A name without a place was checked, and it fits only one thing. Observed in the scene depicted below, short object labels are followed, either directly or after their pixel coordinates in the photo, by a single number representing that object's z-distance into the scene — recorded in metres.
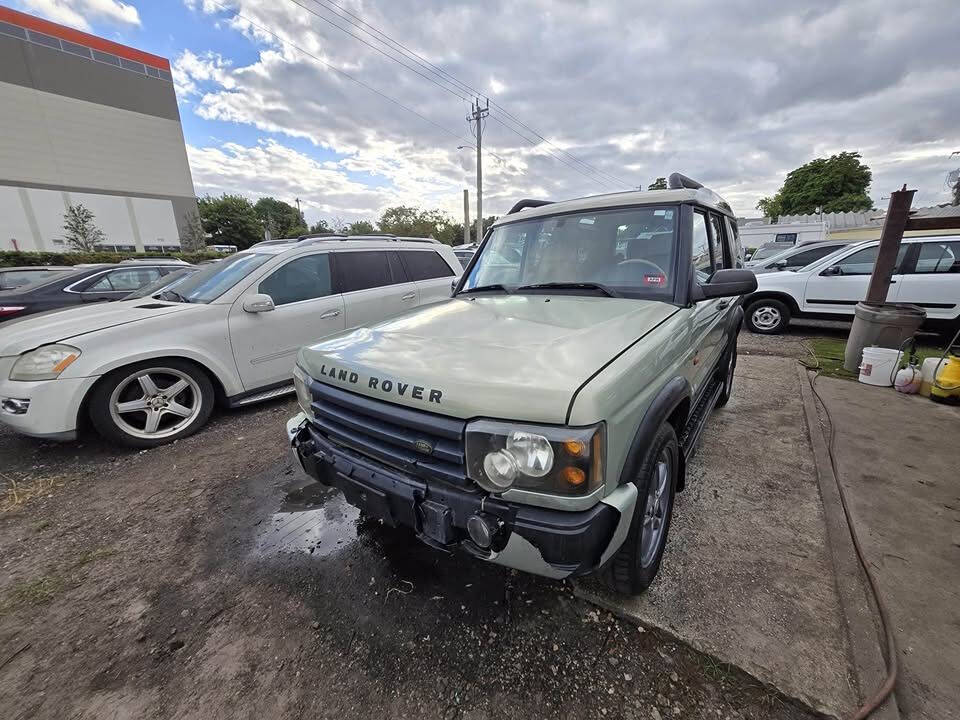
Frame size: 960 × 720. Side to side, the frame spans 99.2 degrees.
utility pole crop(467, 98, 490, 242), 24.52
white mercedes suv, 3.28
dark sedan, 6.07
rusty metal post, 5.17
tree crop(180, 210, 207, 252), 37.91
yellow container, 4.29
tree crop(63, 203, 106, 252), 29.41
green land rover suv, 1.44
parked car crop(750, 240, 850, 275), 8.80
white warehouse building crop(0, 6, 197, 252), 35.47
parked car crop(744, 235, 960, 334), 6.40
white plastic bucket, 4.80
